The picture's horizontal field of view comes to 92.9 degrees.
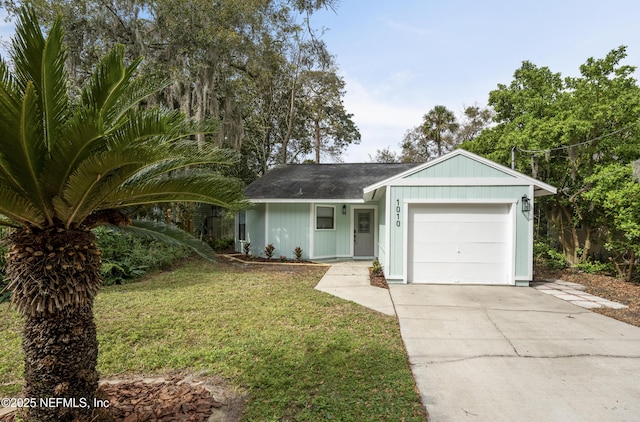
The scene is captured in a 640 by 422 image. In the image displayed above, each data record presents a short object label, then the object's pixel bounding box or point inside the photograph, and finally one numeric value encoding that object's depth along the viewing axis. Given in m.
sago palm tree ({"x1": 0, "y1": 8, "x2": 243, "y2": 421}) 1.94
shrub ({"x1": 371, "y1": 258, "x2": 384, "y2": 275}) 8.49
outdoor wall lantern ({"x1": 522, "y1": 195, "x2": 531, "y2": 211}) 6.95
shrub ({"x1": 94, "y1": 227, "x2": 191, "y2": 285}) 7.59
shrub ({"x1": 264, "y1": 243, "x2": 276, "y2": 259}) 11.05
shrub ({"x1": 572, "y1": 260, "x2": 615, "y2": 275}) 8.82
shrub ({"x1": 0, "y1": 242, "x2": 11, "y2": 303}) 5.95
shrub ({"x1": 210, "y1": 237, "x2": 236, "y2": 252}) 13.63
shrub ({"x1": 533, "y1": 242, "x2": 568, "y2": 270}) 9.50
